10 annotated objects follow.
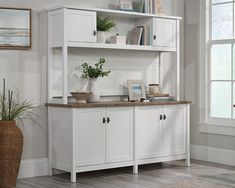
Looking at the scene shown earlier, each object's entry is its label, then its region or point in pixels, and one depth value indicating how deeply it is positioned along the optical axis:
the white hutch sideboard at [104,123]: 5.40
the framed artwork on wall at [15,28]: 5.41
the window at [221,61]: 6.41
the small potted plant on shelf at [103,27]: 5.77
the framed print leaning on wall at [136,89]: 6.22
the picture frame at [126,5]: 6.09
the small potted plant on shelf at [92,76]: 5.76
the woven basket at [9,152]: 5.06
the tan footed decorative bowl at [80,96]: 5.52
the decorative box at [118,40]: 5.91
